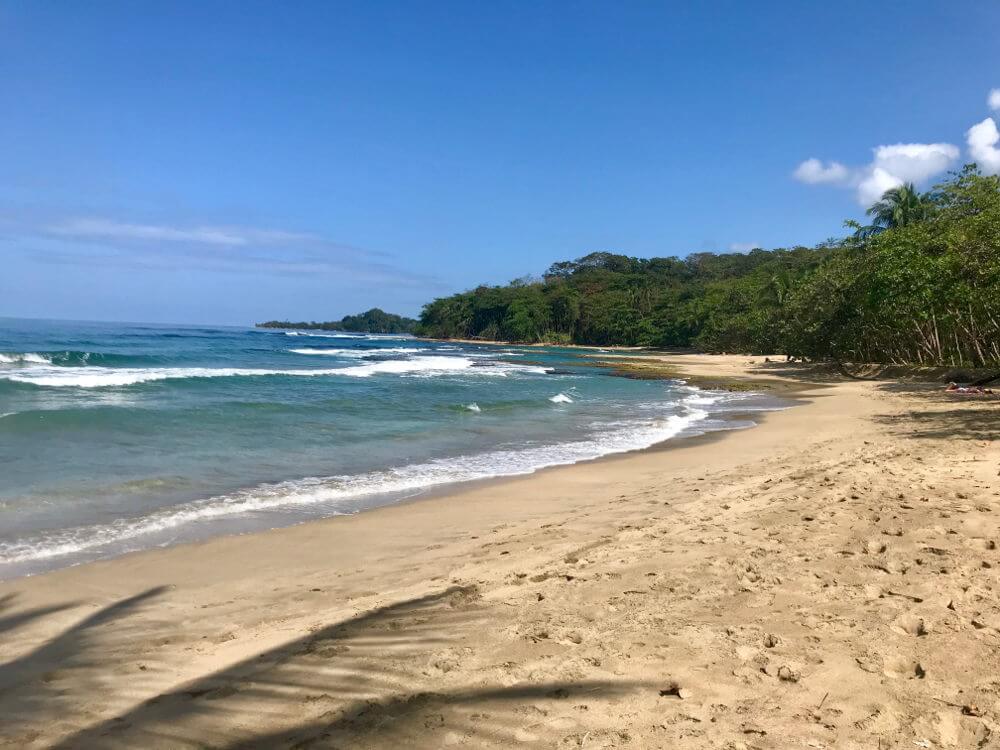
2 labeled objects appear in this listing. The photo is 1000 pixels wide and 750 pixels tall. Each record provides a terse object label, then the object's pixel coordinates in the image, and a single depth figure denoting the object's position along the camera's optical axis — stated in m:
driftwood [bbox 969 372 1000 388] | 18.73
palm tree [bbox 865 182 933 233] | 41.75
